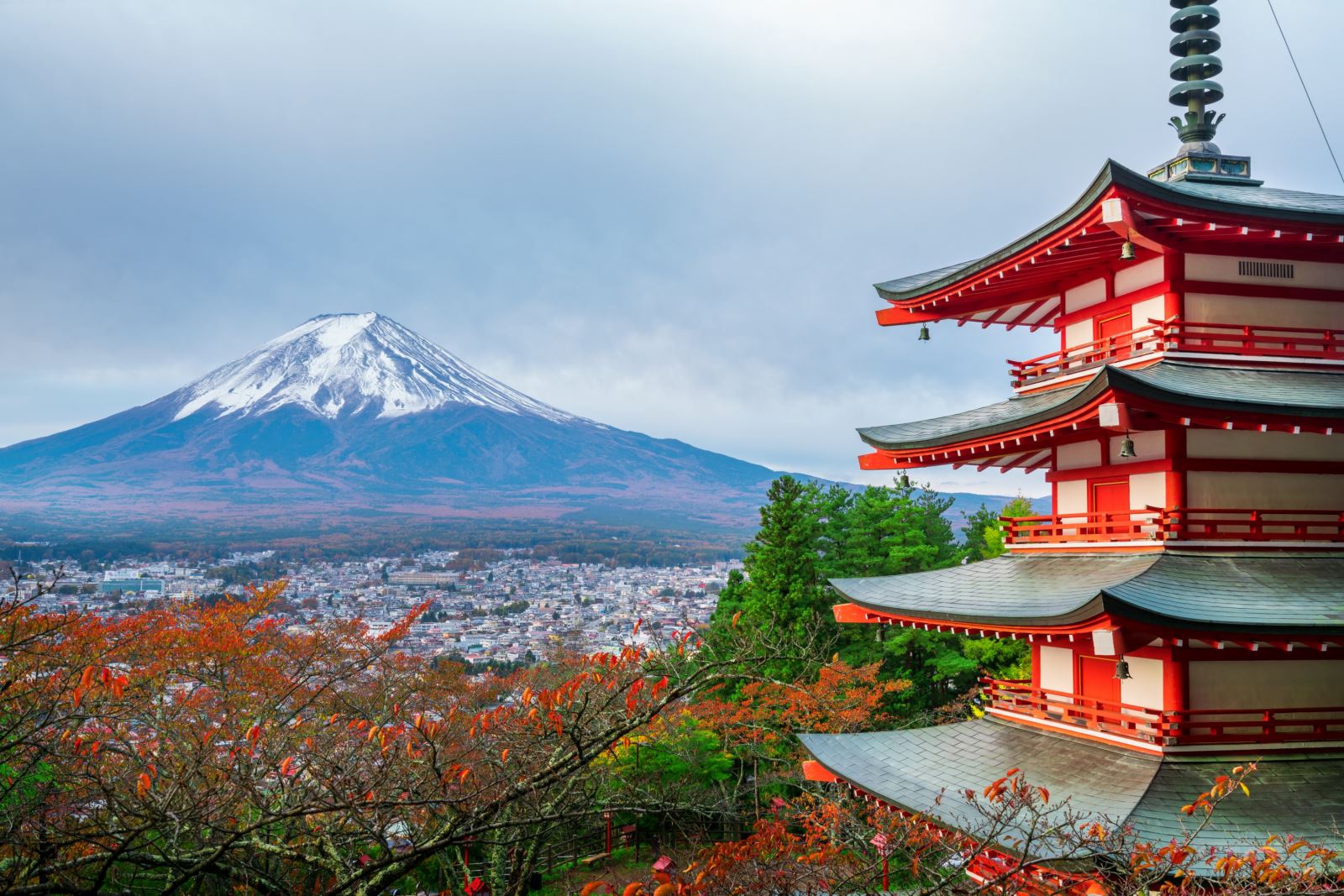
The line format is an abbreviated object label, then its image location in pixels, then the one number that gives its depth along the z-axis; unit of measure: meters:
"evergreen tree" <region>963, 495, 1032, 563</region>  27.62
